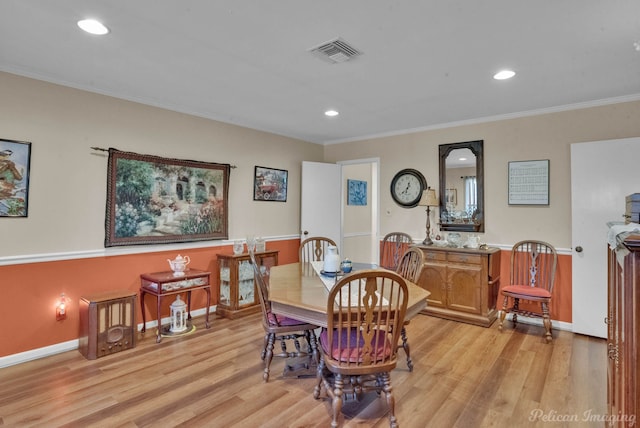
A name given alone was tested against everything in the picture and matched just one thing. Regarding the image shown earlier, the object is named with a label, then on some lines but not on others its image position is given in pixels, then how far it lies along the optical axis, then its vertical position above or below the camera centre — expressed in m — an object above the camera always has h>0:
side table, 3.26 -0.65
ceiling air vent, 2.29 +1.21
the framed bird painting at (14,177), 2.67 +0.31
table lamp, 4.24 +0.30
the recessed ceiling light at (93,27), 2.04 +1.18
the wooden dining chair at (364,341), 1.80 -0.69
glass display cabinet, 3.97 -0.77
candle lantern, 3.50 -1.00
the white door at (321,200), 5.15 +0.34
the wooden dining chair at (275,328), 2.43 -0.77
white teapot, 3.53 -0.48
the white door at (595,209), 3.22 +0.18
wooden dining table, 2.01 -0.48
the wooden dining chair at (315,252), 3.83 -0.36
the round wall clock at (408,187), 4.62 +0.51
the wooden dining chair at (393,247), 4.57 -0.32
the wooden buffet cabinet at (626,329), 0.93 -0.33
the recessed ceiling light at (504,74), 2.74 +1.24
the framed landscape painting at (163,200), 3.31 +0.21
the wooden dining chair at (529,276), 3.42 -0.55
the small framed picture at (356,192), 6.09 +0.57
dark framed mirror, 4.14 +0.48
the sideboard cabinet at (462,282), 3.72 -0.66
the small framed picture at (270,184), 4.64 +0.52
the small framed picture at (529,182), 3.72 +0.49
